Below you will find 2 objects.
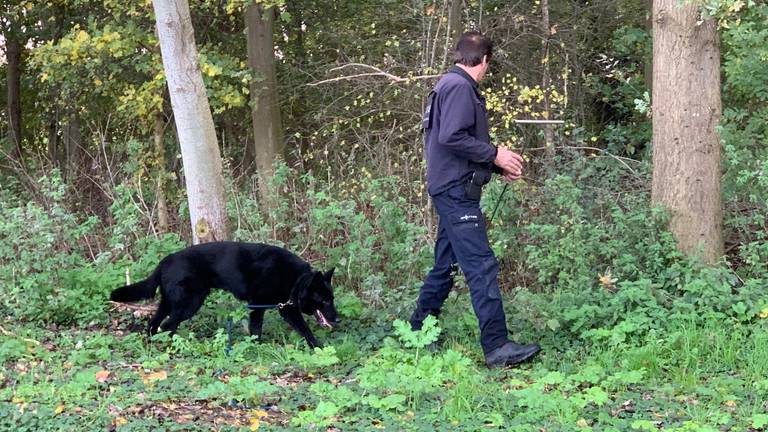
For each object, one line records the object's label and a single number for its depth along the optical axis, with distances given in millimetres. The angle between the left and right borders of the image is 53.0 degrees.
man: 5184
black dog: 6262
